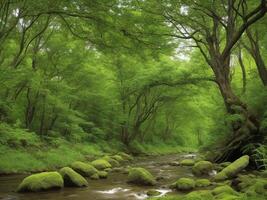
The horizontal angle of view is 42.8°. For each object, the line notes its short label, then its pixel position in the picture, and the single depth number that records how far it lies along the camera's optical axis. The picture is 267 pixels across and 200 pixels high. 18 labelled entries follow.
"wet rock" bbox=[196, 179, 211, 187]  13.49
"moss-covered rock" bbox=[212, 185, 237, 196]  9.82
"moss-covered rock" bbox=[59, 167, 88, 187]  13.74
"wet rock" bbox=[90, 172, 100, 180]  16.24
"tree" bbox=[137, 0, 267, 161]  17.05
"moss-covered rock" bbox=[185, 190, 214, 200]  7.67
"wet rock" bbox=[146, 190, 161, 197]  12.14
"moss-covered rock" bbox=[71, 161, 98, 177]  16.77
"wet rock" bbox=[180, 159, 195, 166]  23.52
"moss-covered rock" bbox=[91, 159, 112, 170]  20.09
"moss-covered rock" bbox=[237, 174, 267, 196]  7.98
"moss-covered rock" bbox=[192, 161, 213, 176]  17.67
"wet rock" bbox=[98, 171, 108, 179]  16.81
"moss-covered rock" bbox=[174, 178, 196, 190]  13.07
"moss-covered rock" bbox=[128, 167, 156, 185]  14.57
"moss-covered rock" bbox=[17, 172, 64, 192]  12.52
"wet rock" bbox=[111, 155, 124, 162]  25.40
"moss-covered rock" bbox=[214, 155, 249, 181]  14.48
